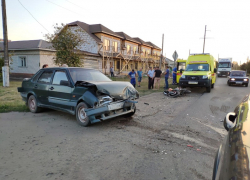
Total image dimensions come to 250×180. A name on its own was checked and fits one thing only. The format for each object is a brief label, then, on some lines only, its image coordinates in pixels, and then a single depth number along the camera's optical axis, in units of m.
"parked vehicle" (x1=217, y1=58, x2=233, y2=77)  29.50
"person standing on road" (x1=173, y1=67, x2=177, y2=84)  16.41
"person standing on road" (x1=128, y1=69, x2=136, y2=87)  13.05
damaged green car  4.73
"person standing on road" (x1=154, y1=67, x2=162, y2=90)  12.97
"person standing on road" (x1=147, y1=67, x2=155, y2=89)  13.02
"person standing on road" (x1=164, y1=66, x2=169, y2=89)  13.53
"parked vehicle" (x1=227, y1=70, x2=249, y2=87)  15.38
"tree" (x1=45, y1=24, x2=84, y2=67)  14.47
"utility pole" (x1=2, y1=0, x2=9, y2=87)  13.58
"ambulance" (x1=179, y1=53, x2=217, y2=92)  11.23
